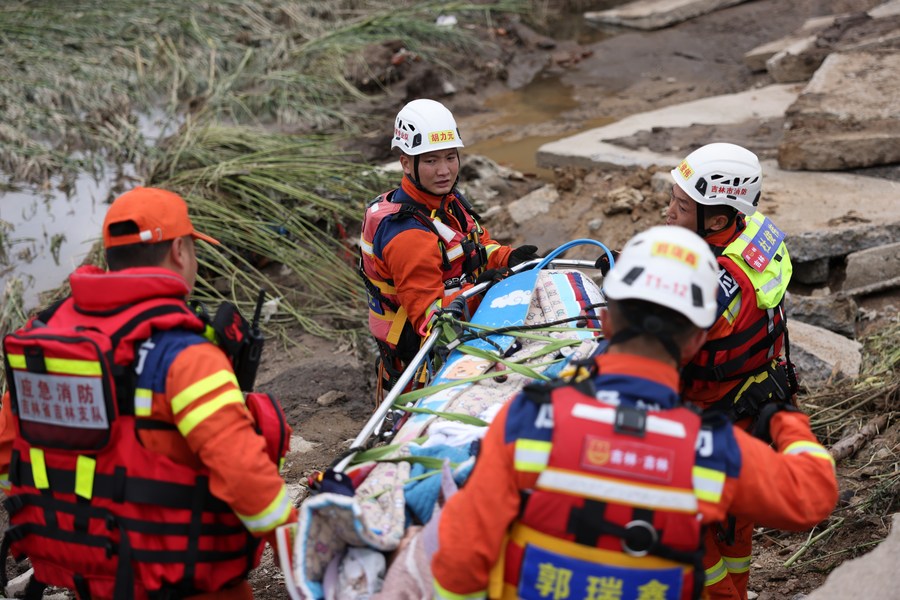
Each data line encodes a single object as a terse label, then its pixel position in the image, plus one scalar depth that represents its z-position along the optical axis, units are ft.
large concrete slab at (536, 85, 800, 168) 25.62
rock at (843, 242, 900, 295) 18.17
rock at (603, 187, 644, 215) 21.77
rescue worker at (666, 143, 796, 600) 10.01
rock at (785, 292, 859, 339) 17.44
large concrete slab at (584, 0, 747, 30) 44.98
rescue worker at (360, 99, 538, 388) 12.18
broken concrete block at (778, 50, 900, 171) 21.25
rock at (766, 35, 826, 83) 32.12
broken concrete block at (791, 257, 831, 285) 19.07
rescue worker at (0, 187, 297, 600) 7.29
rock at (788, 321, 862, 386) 15.65
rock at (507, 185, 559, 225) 23.94
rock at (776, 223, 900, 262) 18.56
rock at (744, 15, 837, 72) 36.91
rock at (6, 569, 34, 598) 11.93
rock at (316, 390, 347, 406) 17.40
